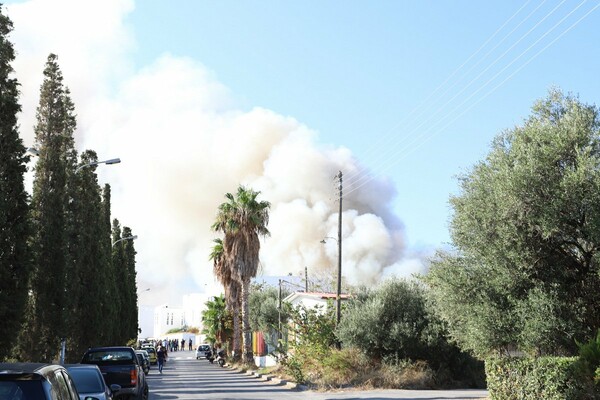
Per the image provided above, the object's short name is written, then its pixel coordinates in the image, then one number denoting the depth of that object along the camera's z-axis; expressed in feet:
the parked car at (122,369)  71.31
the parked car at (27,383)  21.68
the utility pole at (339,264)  121.60
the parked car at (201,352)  311.27
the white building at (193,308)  595.88
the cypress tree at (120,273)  229.66
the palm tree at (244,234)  177.06
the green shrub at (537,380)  56.03
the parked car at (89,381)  48.03
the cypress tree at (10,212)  84.43
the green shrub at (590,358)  54.19
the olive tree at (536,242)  59.41
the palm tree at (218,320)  246.82
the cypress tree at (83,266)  138.21
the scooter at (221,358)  225.35
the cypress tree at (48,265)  113.91
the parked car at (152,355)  217.77
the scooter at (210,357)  269.69
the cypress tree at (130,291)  245.86
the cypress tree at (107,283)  161.82
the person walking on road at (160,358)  176.15
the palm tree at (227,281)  199.31
